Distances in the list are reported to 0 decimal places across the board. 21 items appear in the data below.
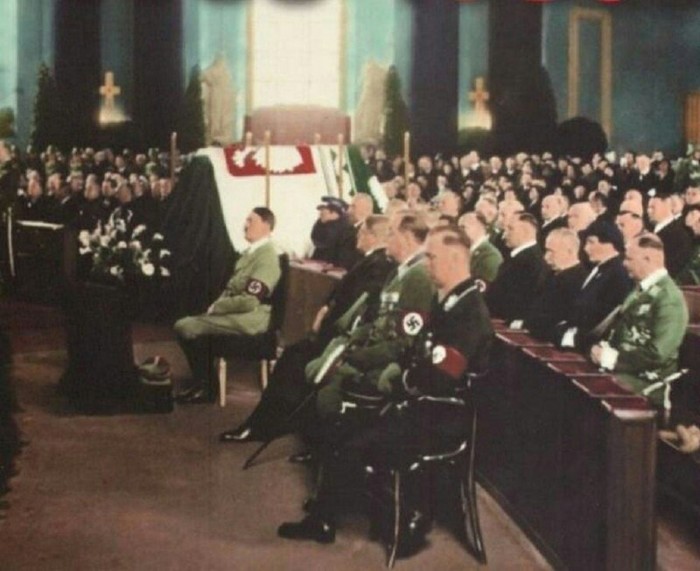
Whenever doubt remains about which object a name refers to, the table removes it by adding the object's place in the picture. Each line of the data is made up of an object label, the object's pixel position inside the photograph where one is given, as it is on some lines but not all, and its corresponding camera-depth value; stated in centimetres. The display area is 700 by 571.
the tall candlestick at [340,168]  987
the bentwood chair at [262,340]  745
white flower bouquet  1021
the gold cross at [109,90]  1605
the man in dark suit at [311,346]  636
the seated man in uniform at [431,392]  468
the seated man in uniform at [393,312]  520
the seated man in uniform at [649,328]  514
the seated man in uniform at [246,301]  731
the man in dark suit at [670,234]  822
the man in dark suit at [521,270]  661
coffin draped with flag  944
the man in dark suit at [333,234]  931
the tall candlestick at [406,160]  929
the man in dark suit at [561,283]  596
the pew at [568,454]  405
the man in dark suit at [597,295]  580
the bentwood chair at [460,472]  477
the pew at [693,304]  678
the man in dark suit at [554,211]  845
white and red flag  943
